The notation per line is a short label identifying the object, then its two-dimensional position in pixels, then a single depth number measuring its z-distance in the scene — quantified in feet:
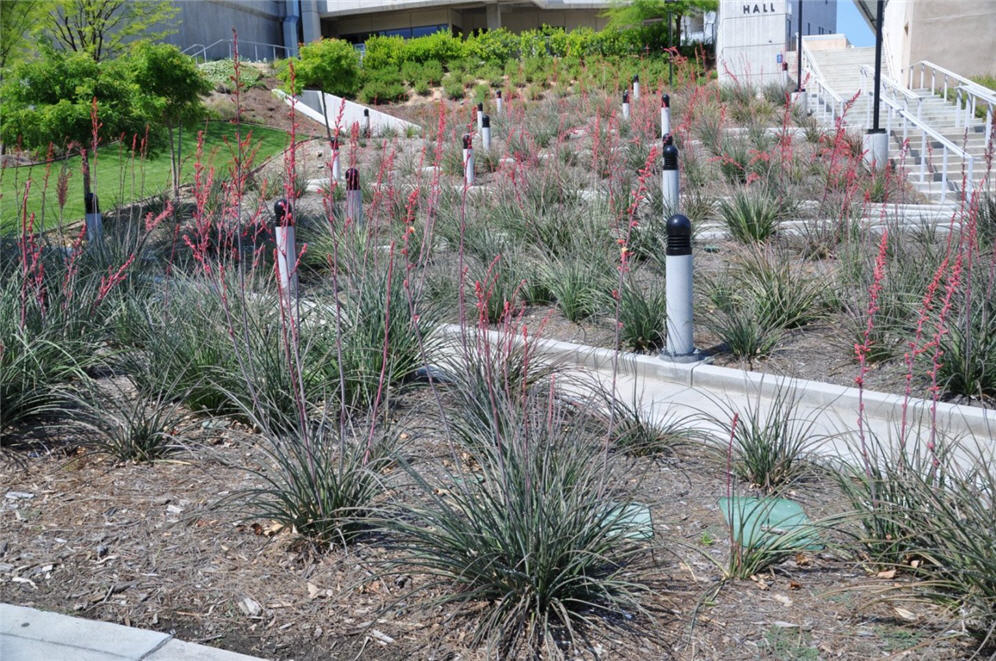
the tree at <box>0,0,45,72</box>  57.82
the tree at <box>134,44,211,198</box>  41.65
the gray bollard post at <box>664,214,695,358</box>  20.12
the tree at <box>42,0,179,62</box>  75.97
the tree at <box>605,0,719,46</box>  110.32
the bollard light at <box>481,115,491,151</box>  53.93
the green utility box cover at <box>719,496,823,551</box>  11.67
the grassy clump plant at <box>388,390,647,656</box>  10.58
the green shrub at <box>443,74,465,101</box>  103.71
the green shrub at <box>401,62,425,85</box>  111.56
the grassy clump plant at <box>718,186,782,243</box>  29.99
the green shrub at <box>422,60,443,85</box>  111.34
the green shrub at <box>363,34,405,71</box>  119.34
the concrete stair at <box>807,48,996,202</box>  46.70
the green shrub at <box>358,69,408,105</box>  104.73
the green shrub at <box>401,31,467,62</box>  121.39
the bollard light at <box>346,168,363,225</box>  27.78
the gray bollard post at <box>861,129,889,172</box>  43.91
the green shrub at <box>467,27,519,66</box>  120.26
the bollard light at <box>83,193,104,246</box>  29.50
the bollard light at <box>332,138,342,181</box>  48.75
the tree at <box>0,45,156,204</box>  36.91
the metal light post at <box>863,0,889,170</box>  42.96
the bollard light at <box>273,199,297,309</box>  21.13
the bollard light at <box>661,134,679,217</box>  30.01
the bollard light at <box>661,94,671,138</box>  52.31
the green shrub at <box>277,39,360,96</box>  73.87
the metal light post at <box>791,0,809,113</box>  62.07
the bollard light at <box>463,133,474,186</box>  38.89
